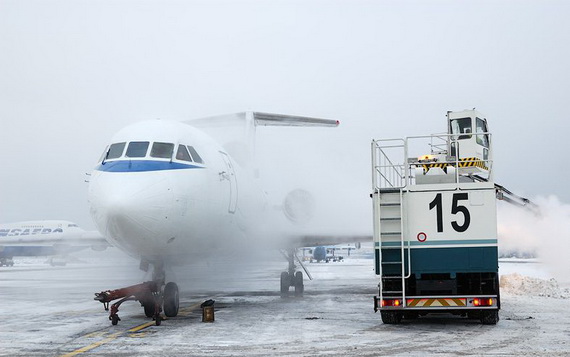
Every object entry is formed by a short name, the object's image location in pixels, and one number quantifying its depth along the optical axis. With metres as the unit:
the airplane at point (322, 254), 59.10
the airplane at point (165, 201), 11.38
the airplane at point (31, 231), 55.47
